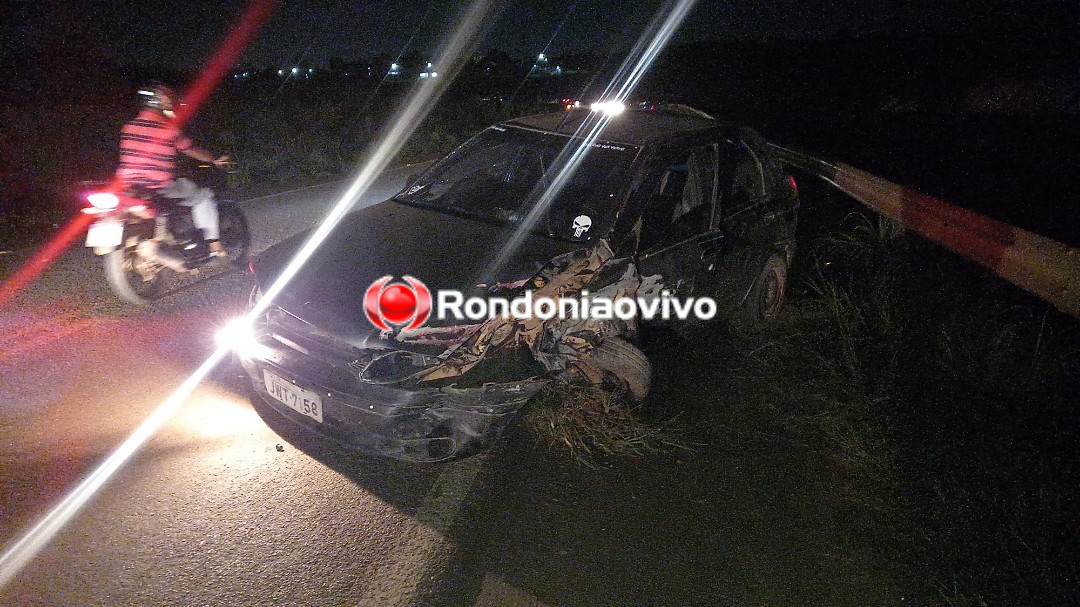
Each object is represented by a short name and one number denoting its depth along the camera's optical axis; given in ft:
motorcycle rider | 17.54
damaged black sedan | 11.18
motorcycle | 17.16
